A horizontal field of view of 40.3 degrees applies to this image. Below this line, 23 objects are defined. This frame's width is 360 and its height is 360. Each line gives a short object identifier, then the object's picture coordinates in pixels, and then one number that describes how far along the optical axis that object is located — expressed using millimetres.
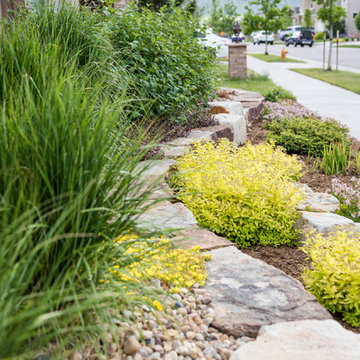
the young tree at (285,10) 33806
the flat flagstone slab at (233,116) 6934
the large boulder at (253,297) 2449
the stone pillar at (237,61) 16317
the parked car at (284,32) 61066
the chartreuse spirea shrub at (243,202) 3812
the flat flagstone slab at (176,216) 3389
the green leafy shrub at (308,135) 6906
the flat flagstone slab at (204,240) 3243
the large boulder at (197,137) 5223
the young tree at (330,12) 20594
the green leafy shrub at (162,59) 5469
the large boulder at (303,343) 2094
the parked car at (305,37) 47750
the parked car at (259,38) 64106
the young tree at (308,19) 71312
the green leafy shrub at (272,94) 10312
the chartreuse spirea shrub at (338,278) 2828
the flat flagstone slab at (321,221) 3754
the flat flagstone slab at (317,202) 4383
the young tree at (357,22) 58094
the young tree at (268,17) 32250
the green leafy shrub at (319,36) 65625
